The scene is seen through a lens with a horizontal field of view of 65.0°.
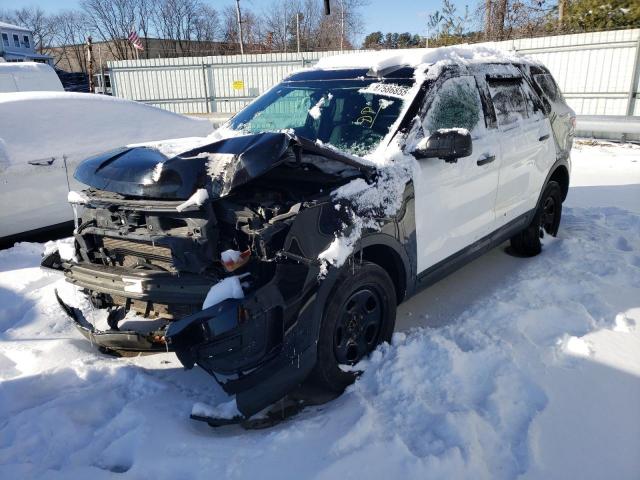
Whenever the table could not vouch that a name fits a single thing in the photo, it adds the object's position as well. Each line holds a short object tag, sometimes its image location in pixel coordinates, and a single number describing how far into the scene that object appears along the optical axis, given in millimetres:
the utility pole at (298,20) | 38812
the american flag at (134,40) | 23906
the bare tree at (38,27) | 62609
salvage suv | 2506
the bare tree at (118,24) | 55562
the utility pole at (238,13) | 37041
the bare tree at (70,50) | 62438
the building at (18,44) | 53094
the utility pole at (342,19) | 39072
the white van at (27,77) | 10523
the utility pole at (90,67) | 21075
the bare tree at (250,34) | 46406
